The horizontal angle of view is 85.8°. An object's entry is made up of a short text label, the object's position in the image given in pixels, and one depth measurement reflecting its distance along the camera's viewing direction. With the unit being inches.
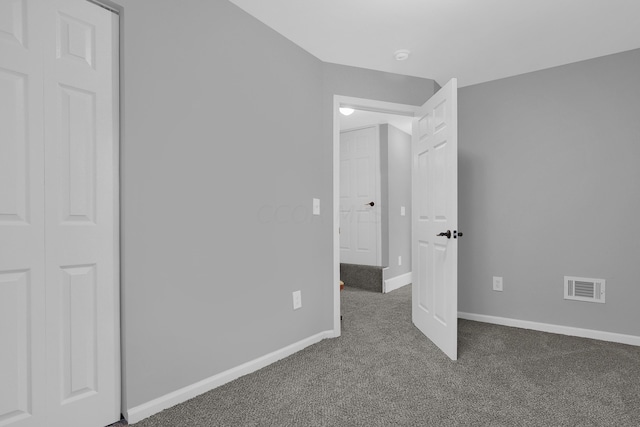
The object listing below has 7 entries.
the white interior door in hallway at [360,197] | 186.9
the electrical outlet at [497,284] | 126.1
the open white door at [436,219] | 91.7
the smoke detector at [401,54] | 104.6
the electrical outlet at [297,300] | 98.4
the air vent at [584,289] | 109.3
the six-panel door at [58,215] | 52.9
